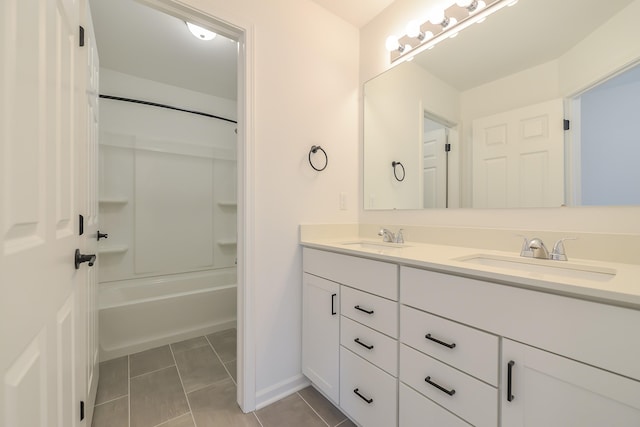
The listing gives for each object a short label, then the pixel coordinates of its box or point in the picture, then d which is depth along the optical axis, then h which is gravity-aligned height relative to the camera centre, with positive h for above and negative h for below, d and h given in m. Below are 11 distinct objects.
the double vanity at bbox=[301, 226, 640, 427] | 0.58 -0.39
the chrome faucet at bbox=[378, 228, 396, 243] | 1.57 -0.15
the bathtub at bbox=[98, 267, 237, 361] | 1.87 -0.82
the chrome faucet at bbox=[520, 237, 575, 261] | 0.97 -0.15
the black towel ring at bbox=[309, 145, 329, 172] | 1.64 +0.38
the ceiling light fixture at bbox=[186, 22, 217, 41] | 1.80 +1.29
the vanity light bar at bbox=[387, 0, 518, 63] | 1.29 +1.04
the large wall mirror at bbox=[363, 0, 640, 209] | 0.95 +0.47
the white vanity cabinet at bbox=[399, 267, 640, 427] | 0.56 -0.36
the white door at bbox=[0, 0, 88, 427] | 0.45 +0.00
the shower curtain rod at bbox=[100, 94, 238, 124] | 2.38 +1.09
